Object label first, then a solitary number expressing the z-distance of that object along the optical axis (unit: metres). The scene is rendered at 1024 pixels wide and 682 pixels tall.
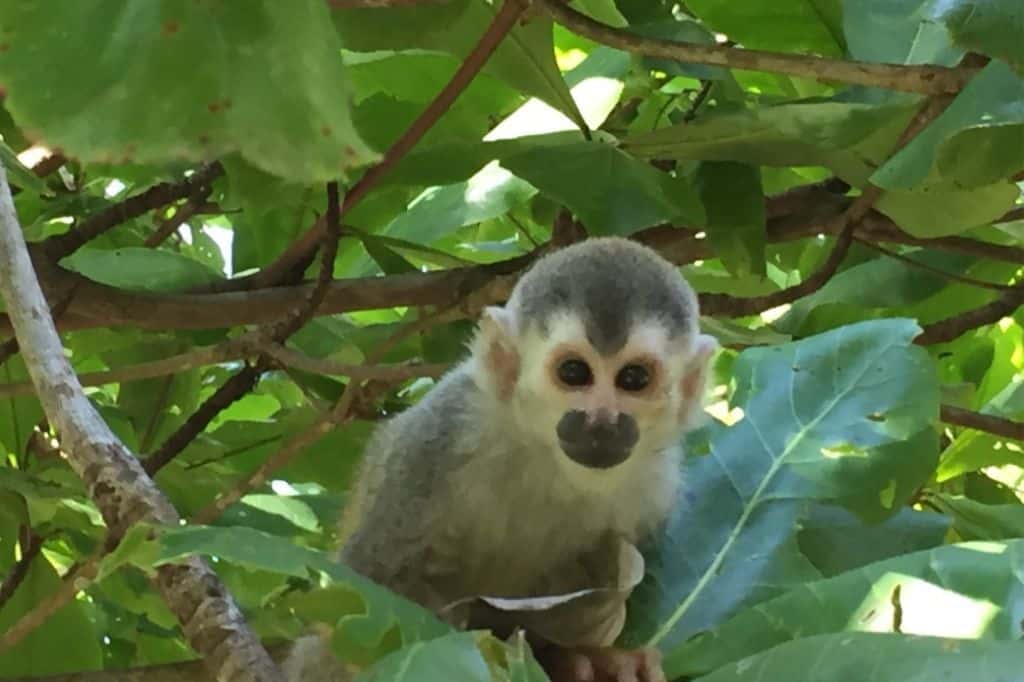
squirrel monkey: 1.70
